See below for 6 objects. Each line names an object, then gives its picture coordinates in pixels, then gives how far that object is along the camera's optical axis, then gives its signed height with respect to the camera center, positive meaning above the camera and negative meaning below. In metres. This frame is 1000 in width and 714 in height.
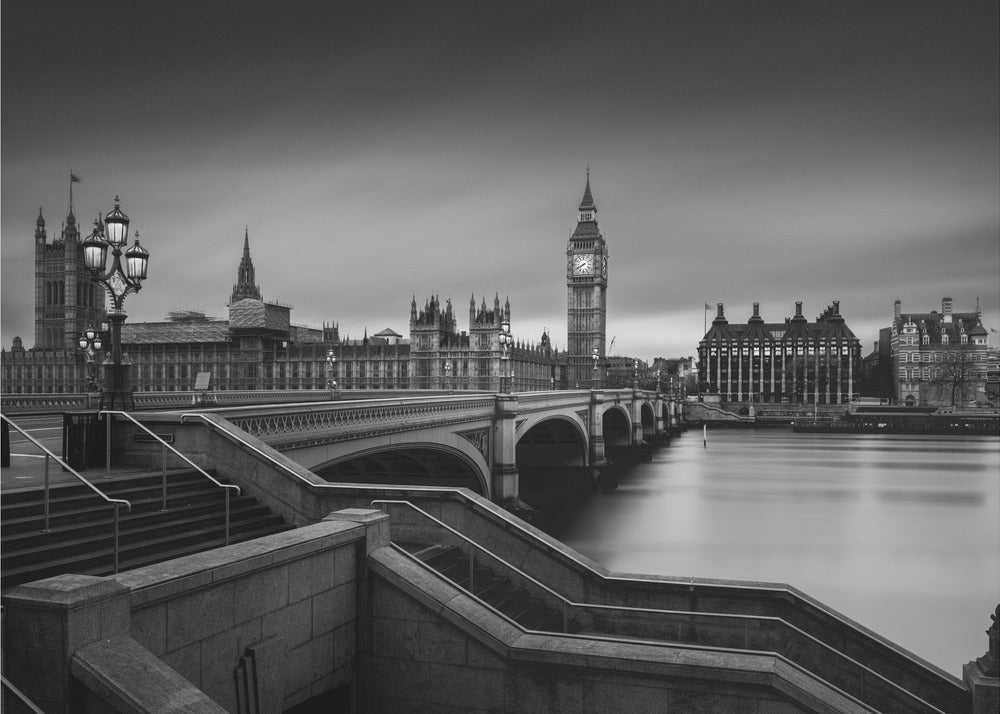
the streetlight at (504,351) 37.24 +0.61
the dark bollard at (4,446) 12.50 -1.31
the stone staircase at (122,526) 8.88 -2.09
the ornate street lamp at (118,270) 14.62 +1.72
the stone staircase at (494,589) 10.59 -3.12
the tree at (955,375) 132.88 -1.76
